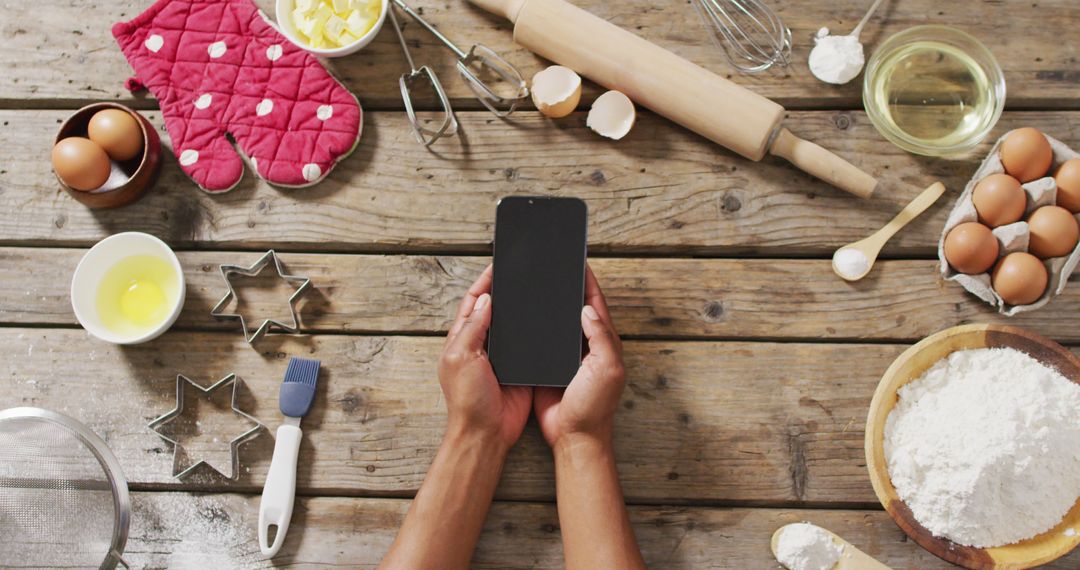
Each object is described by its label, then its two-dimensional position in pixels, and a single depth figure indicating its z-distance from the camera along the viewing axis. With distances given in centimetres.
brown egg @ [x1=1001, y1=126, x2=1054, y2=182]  93
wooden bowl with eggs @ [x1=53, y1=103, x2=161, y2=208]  101
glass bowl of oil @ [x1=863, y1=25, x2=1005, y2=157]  102
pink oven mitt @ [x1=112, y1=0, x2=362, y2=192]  105
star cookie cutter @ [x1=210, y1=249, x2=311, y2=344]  101
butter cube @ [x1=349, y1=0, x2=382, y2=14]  104
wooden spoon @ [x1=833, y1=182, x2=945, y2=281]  100
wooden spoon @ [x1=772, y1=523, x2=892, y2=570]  93
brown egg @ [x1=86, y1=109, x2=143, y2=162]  99
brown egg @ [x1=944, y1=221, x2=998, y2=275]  93
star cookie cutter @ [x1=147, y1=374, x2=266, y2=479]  98
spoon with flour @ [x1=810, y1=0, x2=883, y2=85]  102
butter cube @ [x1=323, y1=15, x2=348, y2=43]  104
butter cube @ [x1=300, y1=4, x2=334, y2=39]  104
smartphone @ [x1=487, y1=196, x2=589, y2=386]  95
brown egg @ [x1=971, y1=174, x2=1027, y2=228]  93
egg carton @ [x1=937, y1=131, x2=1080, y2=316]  91
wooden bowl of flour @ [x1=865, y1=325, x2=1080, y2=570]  88
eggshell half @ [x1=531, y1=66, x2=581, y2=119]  103
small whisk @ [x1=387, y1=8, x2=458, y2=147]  104
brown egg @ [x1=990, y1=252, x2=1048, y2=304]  91
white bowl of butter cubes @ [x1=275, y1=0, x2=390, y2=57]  104
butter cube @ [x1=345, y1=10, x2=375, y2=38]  104
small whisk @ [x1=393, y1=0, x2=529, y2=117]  106
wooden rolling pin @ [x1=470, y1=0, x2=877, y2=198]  98
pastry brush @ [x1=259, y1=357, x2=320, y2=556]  97
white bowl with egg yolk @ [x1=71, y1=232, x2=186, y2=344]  97
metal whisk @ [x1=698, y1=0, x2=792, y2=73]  106
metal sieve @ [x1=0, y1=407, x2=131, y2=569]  94
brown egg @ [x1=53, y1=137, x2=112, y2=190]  97
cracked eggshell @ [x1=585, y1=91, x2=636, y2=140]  103
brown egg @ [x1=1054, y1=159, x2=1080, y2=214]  92
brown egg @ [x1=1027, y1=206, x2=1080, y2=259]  91
